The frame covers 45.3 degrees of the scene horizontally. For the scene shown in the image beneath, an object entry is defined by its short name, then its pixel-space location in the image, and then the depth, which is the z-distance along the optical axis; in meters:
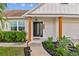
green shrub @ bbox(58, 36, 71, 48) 3.40
